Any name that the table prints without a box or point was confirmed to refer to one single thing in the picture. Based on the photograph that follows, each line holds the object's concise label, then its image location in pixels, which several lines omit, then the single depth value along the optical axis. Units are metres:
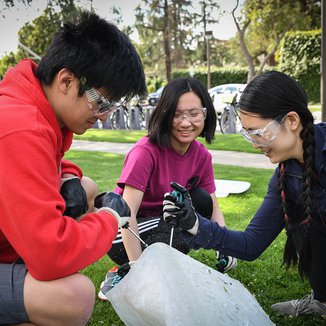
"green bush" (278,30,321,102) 20.58
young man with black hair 1.47
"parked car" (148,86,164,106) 22.91
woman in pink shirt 2.58
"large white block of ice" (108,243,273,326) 1.61
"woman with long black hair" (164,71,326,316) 2.06
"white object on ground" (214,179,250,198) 5.02
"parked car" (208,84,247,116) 15.99
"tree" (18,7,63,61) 16.11
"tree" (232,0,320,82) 20.09
